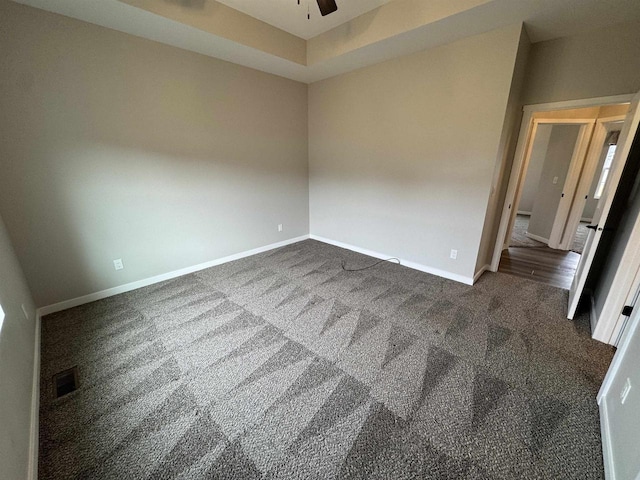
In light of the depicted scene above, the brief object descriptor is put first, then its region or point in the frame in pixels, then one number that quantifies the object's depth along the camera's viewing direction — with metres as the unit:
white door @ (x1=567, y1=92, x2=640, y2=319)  1.89
